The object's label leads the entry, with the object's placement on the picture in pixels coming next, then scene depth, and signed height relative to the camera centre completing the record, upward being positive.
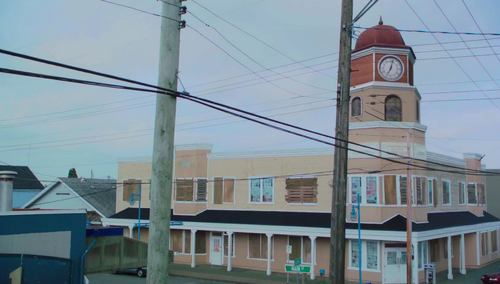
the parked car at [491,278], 24.05 -4.19
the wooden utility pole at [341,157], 11.49 +0.95
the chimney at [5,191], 14.99 -0.13
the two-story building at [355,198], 26.09 -0.27
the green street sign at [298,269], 18.95 -3.09
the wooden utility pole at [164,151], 7.59 +0.66
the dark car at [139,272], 28.64 -5.06
